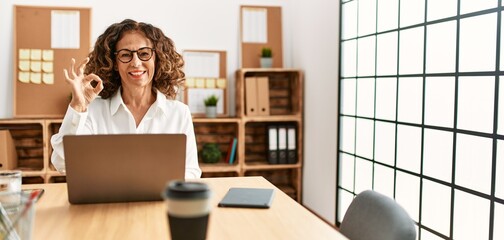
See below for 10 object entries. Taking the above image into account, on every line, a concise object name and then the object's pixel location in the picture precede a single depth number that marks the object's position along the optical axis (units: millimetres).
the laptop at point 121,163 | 1488
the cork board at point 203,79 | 4516
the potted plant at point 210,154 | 4402
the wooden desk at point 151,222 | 1321
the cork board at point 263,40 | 4621
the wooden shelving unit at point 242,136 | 4148
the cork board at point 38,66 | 4195
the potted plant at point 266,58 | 4508
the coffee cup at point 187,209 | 873
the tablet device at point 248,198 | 1599
